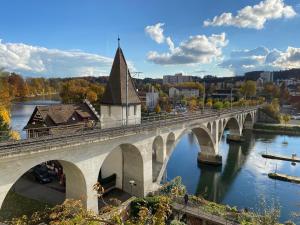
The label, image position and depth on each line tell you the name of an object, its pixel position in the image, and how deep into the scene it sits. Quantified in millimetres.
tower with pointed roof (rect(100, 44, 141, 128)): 28969
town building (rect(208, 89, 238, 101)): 147050
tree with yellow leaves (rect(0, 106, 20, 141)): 35306
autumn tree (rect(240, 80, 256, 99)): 140875
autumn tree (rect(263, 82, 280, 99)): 144750
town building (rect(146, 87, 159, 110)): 116675
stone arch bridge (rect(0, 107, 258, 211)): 17098
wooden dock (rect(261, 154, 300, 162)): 52525
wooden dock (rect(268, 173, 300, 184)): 41384
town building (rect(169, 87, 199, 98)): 154575
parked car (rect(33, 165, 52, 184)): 31438
